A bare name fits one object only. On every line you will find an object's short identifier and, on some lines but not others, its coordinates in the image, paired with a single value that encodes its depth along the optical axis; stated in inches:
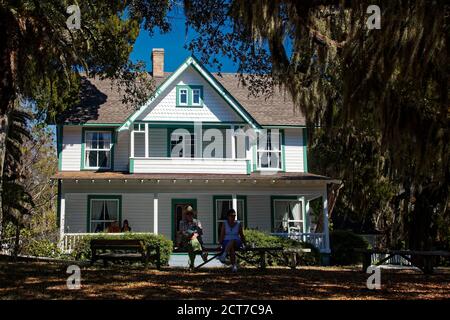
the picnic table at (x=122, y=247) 502.6
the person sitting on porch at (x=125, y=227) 844.6
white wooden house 859.4
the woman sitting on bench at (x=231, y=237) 485.4
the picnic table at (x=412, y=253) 478.9
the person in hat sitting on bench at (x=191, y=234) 523.2
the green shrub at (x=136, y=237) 712.4
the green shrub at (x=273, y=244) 716.7
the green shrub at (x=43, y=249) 751.8
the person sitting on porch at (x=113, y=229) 821.9
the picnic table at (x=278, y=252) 491.5
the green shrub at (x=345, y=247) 850.1
